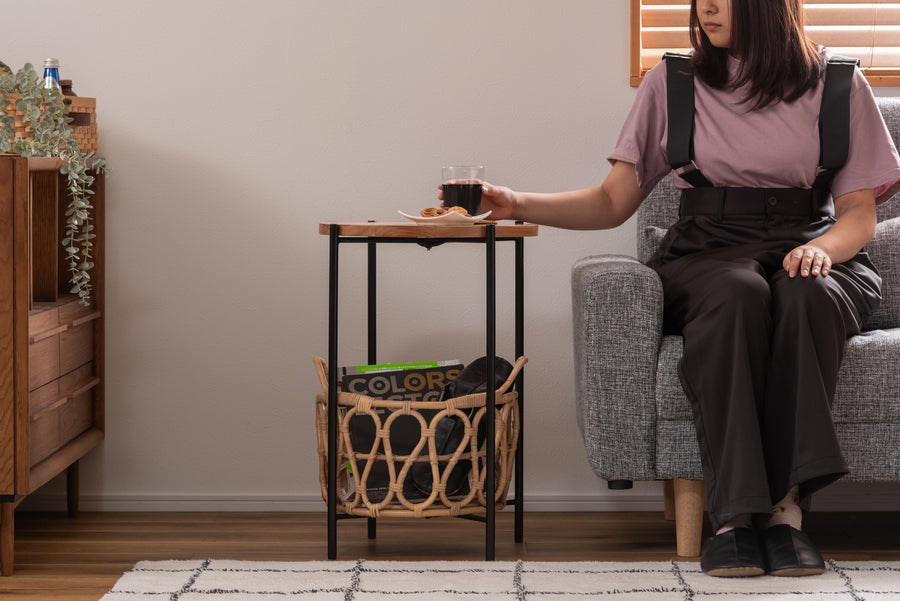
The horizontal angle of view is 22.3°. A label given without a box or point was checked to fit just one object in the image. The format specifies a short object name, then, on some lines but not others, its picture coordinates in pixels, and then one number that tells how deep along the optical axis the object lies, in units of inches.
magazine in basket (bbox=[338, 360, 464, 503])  151.8
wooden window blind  170.3
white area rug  142.4
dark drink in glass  152.6
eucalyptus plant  151.2
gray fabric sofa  148.4
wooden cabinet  147.6
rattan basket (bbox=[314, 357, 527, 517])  150.1
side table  148.5
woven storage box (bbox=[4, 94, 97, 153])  162.0
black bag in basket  151.9
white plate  149.5
